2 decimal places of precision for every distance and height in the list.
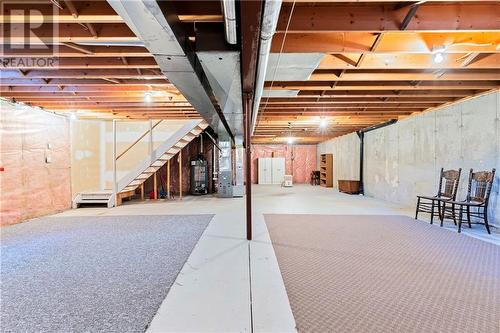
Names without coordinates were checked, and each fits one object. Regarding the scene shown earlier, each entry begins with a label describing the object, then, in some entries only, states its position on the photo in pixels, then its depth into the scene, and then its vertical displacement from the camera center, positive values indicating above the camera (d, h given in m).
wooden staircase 5.88 +0.00
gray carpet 1.52 -0.93
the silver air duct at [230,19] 1.44 +0.99
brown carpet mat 1.49 -0.93
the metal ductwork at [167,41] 1.45 +0.94
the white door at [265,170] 12.16 -0.14
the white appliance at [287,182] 10.56 -0.65
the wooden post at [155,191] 7.23 -0.68
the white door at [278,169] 12.18 -0.10
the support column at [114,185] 5.76 -0.40
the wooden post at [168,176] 7.02 -0.25
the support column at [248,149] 3.08 +0.24
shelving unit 10.67 -0.15
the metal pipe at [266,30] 1.46 +0.96
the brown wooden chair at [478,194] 3.41 -0.43
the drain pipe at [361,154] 7.91 +0.40
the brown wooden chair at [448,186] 3.86 -0.35
